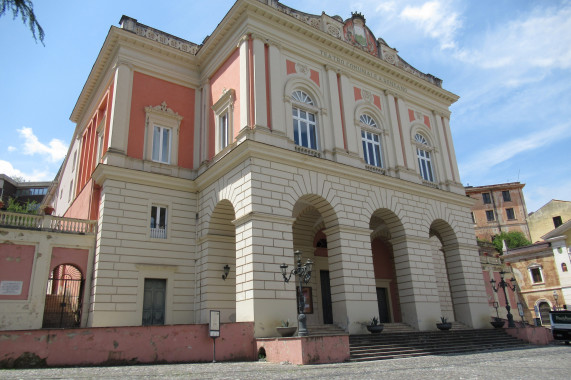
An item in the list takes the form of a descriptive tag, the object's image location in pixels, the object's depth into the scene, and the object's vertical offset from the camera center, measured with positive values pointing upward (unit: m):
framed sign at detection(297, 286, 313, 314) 19.86 +1.07
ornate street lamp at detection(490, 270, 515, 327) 19.84 -0.13
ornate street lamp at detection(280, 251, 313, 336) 12.80 +1.52
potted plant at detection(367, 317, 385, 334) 15.72 -0.21
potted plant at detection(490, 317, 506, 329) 20.39 -0.33
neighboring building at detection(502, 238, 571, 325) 37.06 +3.17
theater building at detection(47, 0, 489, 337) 16.19 +5.88
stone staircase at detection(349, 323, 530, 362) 13.84 -0.82
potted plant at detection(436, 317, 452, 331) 18.13 -0.28
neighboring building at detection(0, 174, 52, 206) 61.44 +20.36
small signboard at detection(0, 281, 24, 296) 15.47 +1.73
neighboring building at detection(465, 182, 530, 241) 53.53 +12.48
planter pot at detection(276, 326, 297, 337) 13.65 -0.13
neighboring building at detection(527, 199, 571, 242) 46.91 +10.13
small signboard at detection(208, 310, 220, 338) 12.80 +0.12
